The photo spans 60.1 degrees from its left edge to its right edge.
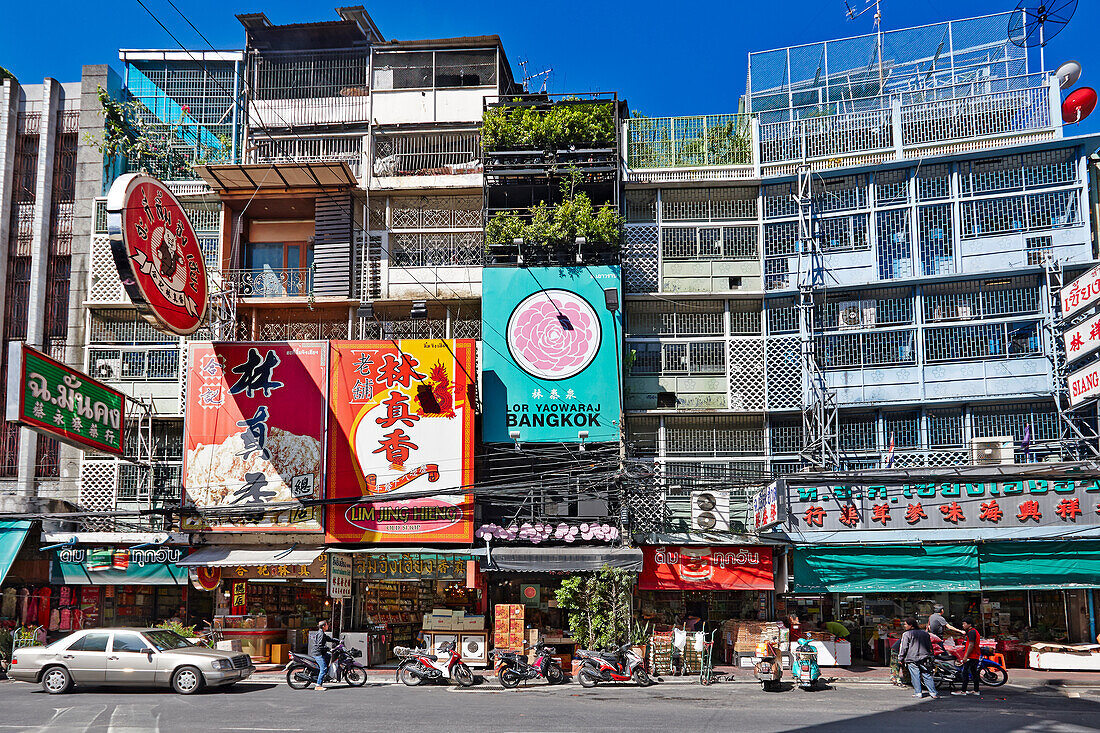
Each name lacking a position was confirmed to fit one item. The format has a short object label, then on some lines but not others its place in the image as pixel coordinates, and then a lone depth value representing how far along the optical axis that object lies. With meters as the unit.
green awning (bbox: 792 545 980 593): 22.94
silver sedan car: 17.91
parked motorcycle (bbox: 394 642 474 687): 20.36
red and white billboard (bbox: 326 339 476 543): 24.30
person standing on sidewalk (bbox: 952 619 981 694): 18.62
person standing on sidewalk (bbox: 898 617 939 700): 17.70
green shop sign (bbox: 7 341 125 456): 19.91
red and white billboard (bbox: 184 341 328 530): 24.42
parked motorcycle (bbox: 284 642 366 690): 19.47
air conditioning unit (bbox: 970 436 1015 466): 24.53
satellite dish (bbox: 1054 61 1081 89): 26.27
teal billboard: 25.80
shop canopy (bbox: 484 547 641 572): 23.09
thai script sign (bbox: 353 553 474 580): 24.33
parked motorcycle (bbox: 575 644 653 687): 20.33
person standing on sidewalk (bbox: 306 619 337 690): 19.34
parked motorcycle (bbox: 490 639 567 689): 19.91
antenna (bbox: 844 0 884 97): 27.95
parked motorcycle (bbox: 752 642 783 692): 19.42
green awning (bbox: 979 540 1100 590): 22.50
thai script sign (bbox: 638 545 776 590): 24.06
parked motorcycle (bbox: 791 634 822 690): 19.59
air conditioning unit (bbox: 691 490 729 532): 25.70
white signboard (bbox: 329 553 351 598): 23.98
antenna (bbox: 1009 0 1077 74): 26.22
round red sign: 19.44
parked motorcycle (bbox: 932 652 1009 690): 18.70
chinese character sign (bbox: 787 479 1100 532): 22.50
